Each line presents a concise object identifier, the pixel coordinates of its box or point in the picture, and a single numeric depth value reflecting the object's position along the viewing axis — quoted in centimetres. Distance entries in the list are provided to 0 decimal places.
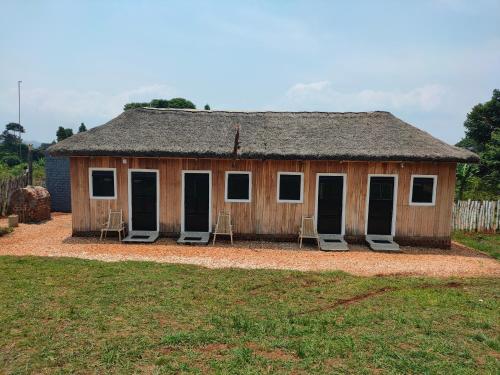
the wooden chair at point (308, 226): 1163
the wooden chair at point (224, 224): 1167
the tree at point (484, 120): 2603
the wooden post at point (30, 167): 1669
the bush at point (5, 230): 1177
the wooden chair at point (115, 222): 1170
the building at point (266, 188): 1157
